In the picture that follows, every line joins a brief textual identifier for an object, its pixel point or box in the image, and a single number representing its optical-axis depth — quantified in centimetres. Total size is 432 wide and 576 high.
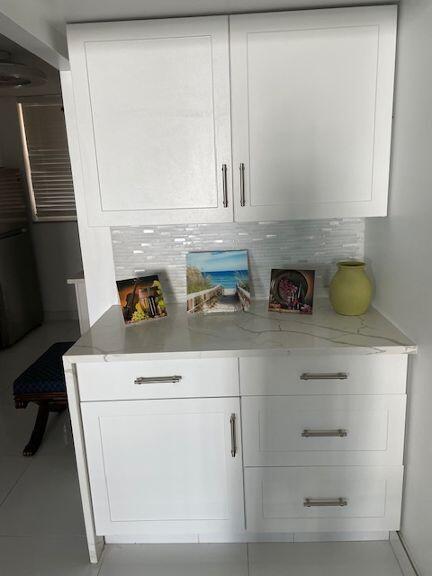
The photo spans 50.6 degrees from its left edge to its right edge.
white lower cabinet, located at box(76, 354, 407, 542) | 158
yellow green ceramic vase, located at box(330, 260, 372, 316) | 179
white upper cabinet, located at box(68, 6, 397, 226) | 157
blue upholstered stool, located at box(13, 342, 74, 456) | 245
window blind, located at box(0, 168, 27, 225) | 409
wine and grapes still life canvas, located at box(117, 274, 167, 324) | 187
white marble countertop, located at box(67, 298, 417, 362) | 154
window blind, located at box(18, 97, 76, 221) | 438
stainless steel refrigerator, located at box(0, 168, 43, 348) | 410
